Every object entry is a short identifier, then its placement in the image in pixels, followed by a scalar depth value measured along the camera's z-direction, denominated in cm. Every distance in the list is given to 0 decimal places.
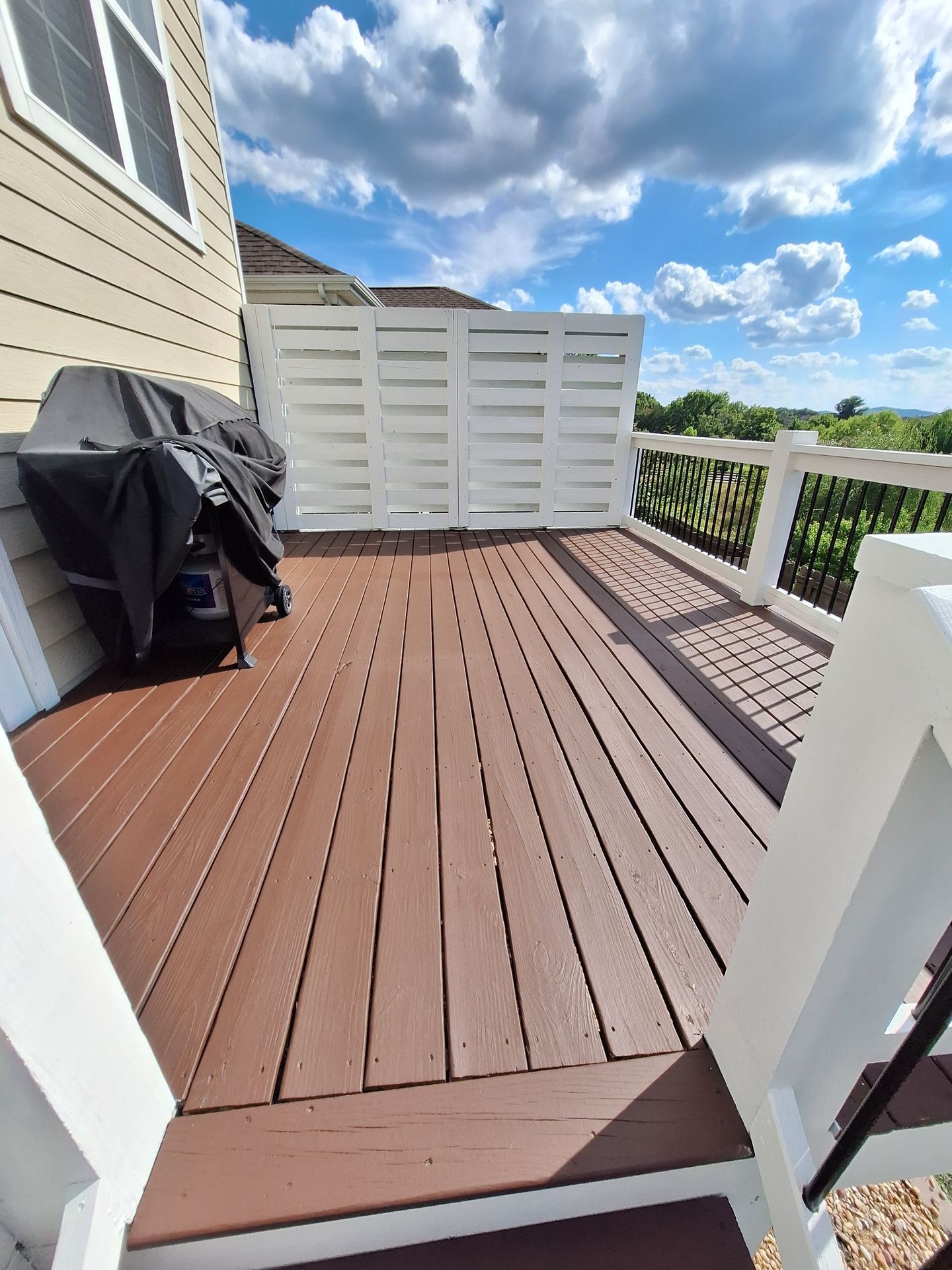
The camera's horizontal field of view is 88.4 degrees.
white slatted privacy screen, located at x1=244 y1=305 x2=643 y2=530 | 379
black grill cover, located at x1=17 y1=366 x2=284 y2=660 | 162
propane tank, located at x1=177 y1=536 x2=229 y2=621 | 203
